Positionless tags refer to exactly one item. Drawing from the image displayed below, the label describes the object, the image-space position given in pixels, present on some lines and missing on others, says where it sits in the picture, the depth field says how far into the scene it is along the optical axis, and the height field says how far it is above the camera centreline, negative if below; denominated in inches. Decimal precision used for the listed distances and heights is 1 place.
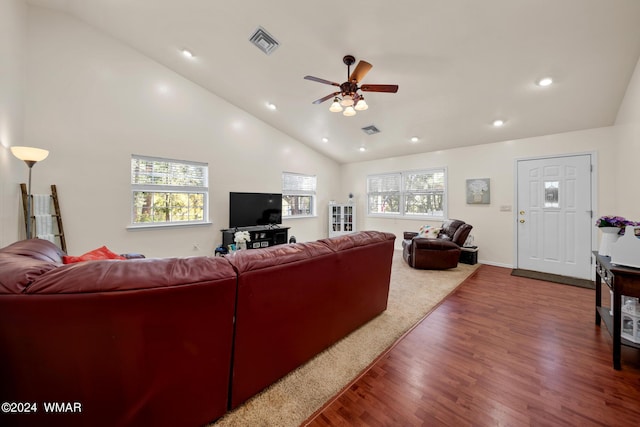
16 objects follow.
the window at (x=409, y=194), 220.1 +19.7
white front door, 153.2 -1.3
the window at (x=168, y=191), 154.9 +14.9
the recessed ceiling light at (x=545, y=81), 117.8 +66.3
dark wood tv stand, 182.6 -18.5
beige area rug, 56.1 -46.6
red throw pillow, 66.4 -13.7
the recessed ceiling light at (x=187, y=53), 142.3 +95.9
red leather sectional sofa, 37.4 -22.2
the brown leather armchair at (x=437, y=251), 170.3 -26.8
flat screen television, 189.5 +3.3
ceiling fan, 105.9 +56.4
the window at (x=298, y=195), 237.8 +18.9
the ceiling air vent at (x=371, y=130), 192.3 +68.4
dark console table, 68.5 -21.7
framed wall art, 190.1 +18.1
